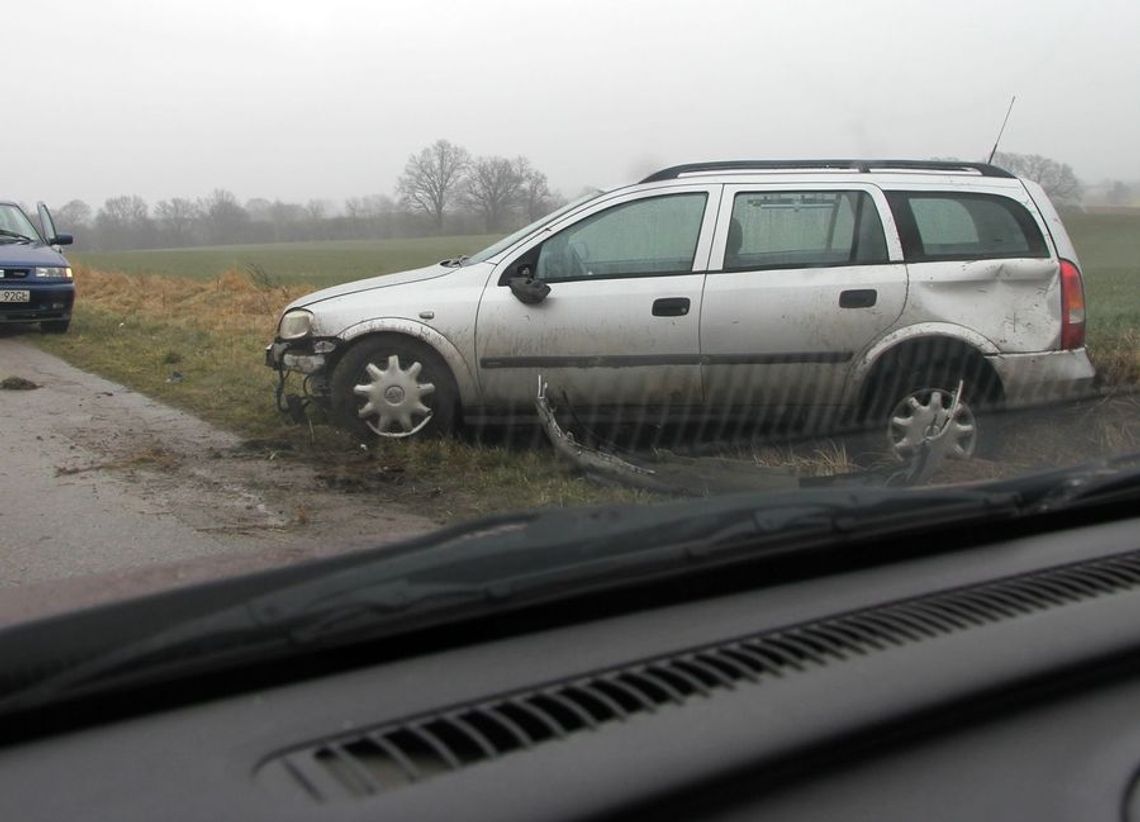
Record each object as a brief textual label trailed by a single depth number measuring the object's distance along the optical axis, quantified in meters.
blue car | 12.87
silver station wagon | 5.84
